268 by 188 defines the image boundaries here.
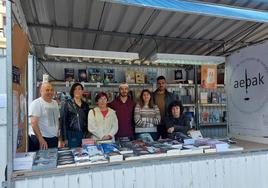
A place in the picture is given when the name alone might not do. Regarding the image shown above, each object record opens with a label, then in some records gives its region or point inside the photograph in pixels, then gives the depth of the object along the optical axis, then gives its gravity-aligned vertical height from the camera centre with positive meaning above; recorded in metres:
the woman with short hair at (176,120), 3.35 -0.35
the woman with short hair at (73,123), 3.39 -0.38
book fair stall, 1.98 +0.19
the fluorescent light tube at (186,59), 3.53 +0.50
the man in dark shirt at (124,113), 3.63 -0.27
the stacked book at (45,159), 1.91 -0.53
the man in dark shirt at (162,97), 3.99 -0.05
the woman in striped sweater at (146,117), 3.57 -0.32
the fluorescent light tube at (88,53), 3.14 +0.53
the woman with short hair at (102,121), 3.14 -0.34
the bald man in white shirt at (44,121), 3.18 -0.33
